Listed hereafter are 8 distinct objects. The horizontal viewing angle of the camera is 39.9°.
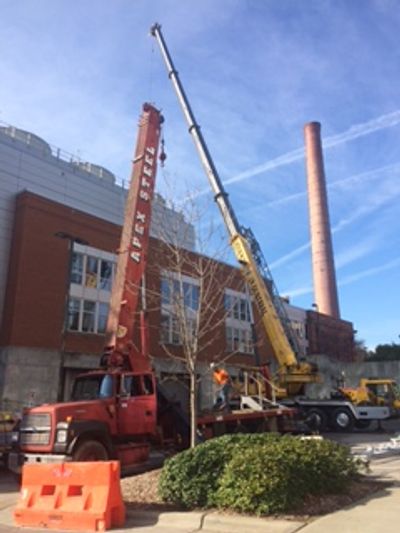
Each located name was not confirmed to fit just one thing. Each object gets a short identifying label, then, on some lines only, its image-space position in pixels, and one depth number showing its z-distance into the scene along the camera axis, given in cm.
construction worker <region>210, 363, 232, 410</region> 1688
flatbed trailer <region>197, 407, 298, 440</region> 1548
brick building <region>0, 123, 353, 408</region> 2675
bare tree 1099
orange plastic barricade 759
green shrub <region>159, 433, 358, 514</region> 754
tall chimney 5262
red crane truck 1173
